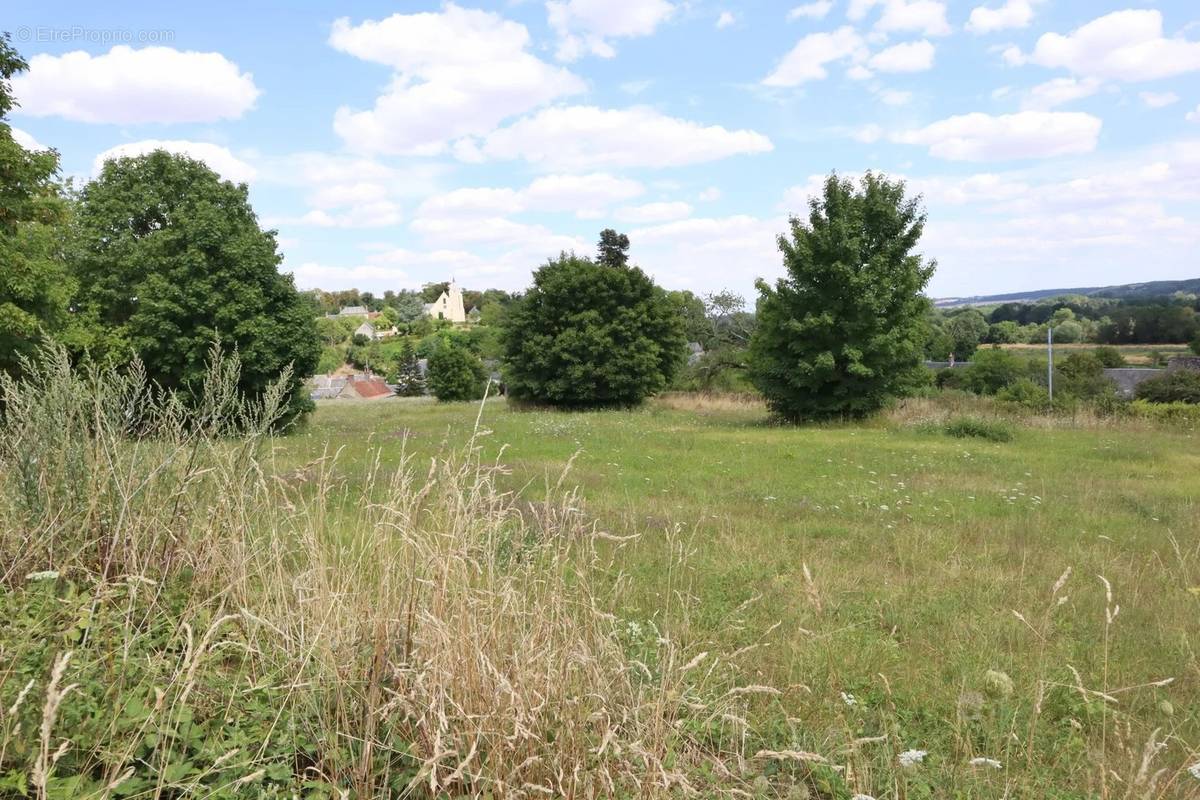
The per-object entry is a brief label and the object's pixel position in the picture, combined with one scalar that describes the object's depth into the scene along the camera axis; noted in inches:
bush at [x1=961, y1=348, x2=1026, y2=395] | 1457.9
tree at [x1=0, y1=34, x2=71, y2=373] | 509.4
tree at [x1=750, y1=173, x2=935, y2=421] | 797.9
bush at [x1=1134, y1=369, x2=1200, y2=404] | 1064.8
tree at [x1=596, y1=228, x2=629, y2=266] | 1694.1
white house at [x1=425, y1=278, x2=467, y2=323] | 5720.0
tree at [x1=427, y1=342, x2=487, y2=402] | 1916.8
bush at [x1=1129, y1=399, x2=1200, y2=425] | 722.8
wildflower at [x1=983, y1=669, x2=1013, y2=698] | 117.3
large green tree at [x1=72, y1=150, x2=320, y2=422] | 714.8
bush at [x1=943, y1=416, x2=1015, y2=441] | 633.6
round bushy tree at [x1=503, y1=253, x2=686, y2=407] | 1162.6
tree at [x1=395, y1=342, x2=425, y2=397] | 2780.5
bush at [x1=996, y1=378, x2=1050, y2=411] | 1007.6
